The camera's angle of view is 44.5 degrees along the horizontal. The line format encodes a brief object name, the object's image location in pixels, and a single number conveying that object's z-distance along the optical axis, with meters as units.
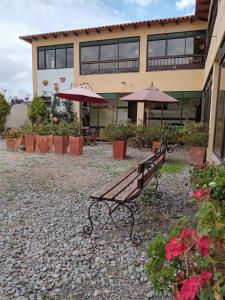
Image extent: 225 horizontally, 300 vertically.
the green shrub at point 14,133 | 10.23
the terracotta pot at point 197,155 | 7.84
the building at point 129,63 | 13.48
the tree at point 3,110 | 16.00
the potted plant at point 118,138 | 8.78
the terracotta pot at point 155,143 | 9.75
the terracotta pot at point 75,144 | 9.30
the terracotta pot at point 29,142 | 9.91
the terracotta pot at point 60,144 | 9.39
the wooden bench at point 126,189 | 3.27
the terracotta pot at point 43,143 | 9.67
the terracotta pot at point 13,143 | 10.17
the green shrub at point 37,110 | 16.09
